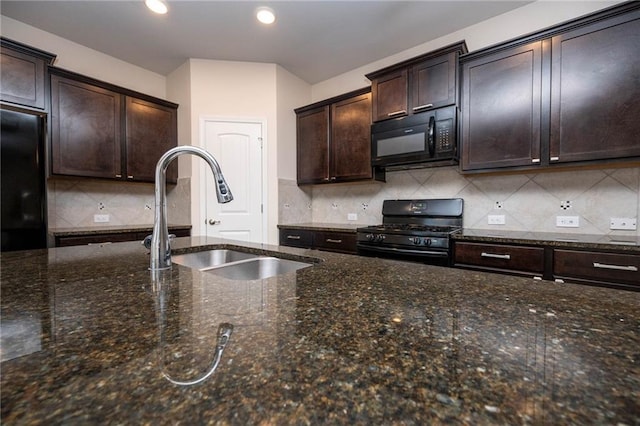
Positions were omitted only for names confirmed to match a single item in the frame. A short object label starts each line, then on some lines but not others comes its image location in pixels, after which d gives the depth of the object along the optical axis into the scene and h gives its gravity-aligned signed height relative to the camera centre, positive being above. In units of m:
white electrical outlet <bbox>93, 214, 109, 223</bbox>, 3.08 -0.11
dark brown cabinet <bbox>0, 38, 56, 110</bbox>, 2.26 +1.12
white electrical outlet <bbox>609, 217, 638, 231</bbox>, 1.96 -0.11
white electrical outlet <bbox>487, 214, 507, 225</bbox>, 2.46 -0.10
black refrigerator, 2.00 +0.19
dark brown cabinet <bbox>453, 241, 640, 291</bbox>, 1.57 -0.35
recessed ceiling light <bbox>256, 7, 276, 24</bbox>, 2.43 +1.69
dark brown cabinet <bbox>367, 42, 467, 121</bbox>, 2.37 +1.12
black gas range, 2.18 -0.20
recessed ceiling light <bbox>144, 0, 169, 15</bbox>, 2.31 +1.69
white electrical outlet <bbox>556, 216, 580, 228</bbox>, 2.16 -0.11
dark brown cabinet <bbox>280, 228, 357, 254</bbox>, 2.79 -0.34
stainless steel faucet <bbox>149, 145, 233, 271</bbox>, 0.94 +0.02
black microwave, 2.38 +0.61
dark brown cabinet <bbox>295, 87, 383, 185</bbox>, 2.99 +0.78
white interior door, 3.24 +0.33
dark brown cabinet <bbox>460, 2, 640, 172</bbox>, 1.78 +0.79
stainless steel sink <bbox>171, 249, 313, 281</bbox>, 1.29 -0.27
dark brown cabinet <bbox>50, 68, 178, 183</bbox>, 2.60 +0.81
